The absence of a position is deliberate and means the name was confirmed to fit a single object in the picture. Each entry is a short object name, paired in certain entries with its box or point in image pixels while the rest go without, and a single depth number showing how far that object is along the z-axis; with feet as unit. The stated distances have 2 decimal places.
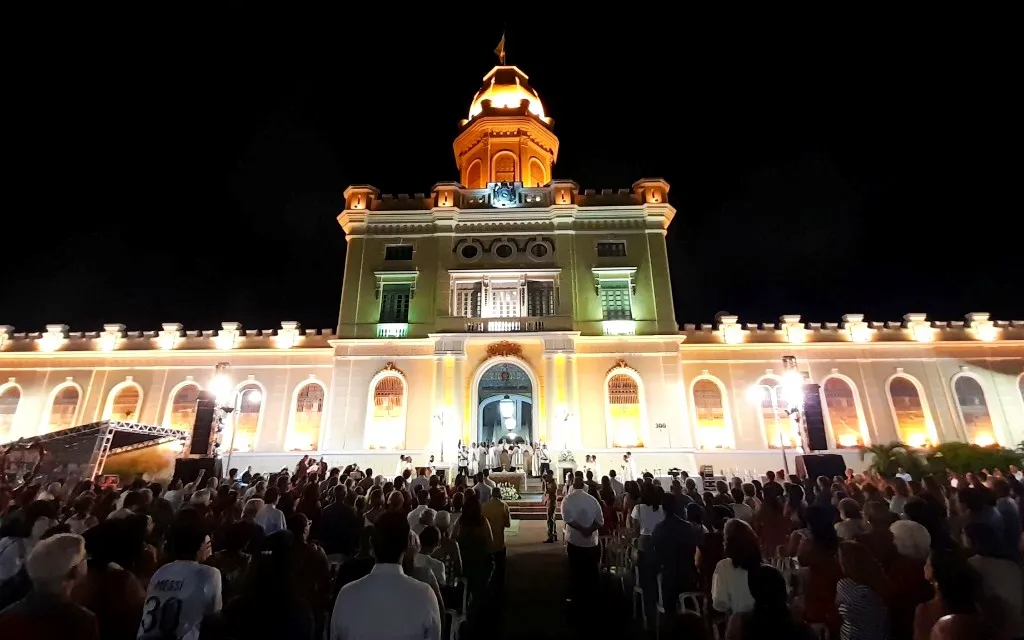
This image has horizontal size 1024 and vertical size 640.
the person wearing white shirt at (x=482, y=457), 68.18
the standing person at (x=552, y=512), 41.98
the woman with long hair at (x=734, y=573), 13.21
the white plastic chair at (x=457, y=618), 16.96
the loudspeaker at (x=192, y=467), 48.70
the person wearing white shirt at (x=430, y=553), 16.35
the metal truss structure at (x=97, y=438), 59.57
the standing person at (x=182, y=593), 10.96
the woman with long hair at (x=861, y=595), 12.34
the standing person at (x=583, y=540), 25.55
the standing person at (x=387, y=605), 9.38
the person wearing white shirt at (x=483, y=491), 35.04
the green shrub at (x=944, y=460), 64.03
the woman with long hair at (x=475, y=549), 19.86
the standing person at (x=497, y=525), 25.55
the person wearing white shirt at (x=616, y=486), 40.76
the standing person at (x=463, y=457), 67.76
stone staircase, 55.72
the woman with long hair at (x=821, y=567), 14.25
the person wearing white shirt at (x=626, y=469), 67.73
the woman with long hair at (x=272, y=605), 9.94
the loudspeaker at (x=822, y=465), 50.98
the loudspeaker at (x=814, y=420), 55.36
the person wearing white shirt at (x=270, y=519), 21.81
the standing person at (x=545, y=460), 65.51
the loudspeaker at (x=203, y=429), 53.93
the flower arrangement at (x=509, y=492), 58.95
